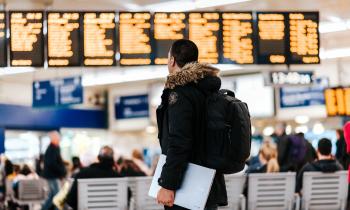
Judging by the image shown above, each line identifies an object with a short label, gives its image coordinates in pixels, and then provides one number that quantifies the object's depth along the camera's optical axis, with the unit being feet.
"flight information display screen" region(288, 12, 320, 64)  35.88
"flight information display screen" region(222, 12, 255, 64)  35.22
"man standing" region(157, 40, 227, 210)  12.26
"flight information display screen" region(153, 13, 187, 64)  34.50
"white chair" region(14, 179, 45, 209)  46.26
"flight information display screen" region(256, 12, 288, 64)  35.65
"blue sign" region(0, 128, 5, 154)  75.97
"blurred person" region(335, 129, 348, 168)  45.82
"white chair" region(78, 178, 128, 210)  29.50
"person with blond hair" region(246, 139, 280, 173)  37.18
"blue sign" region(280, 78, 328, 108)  66.33
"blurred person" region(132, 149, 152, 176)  44.27
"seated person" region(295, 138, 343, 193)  30.14
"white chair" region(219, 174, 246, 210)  31.56
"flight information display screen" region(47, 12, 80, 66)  33.71
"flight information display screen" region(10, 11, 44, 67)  33.50
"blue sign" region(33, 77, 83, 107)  57.57
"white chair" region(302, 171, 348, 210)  31.27
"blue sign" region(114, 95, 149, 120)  82.74
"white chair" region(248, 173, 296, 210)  31.65
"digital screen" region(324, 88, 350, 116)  56.29
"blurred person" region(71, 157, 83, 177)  54.93
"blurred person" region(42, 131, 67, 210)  44.78
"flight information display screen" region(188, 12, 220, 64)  34.81
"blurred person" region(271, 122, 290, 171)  43.62
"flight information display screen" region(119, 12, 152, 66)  34.27
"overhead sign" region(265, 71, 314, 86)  44.70
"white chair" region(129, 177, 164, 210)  30.48
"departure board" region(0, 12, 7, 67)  33.47
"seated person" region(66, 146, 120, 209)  30.78
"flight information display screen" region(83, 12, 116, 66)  34.04
